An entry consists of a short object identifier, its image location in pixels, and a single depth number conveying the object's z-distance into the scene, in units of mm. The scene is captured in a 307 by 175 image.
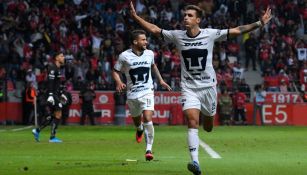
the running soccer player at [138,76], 17422
